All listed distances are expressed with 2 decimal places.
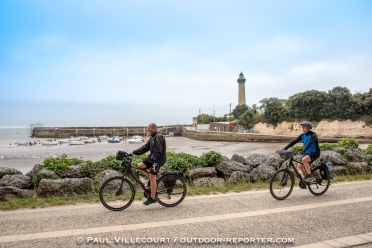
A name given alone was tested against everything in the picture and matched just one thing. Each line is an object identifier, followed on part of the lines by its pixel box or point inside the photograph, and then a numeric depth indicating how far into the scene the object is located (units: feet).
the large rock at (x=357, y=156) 39.40
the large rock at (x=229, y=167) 32.48
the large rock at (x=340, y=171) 35.68
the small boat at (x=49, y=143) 208.89
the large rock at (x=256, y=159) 35.96
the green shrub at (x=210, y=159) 33.68
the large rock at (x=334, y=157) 36.73
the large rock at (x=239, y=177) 30.58
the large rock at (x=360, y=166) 36.76
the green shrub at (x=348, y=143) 44.62
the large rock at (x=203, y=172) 30.83
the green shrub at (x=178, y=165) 31.04
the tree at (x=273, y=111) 240.12
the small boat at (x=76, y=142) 214.46
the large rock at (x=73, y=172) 28.63
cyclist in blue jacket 24.80
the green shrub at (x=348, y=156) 39.50
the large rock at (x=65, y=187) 24.90
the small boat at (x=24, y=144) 199.02
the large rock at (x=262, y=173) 31.71
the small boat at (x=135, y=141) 241.31
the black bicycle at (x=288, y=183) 23.79
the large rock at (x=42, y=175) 26.86
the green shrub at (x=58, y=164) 28.78
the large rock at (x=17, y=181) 26.43
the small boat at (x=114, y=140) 241.65
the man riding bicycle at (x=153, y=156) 20.79
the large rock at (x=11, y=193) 24.20
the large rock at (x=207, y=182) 29.71
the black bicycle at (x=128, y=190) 20.80
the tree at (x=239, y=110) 328.29
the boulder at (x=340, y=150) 40.81
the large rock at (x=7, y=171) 29.01
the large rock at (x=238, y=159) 37.07
